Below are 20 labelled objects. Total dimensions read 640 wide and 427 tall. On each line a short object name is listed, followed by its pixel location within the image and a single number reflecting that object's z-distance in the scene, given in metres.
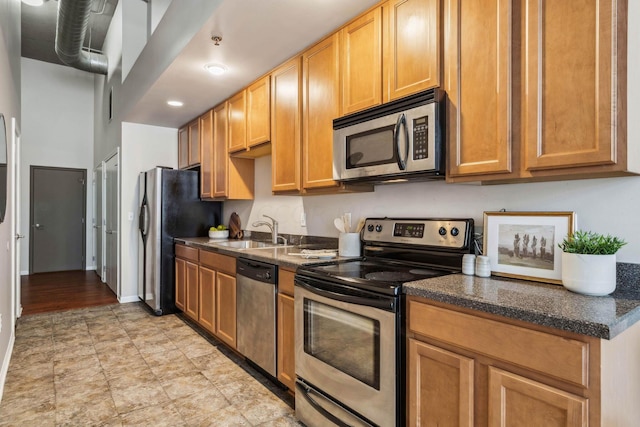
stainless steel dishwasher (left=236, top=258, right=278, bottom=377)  2.45
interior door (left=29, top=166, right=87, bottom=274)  6.86
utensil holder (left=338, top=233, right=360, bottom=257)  2.51
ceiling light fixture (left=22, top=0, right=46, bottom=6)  3.63
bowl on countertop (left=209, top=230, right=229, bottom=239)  4.20
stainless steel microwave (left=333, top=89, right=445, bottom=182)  1.75
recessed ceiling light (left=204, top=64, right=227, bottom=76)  2.95
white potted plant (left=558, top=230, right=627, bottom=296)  1.34
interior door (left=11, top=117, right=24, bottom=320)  3.54
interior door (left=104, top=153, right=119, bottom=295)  5.25
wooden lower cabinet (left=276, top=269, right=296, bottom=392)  2.27
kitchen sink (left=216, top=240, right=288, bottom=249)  3.48
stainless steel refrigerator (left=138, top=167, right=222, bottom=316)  4.21
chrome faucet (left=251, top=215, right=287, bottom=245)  3.57
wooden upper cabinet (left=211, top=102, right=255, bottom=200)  3.83
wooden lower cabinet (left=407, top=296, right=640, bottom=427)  1.08
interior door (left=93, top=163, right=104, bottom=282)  6.55
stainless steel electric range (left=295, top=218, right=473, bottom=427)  1.58
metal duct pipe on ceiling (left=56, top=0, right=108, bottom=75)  3.70
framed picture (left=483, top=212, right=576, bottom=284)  1.59
